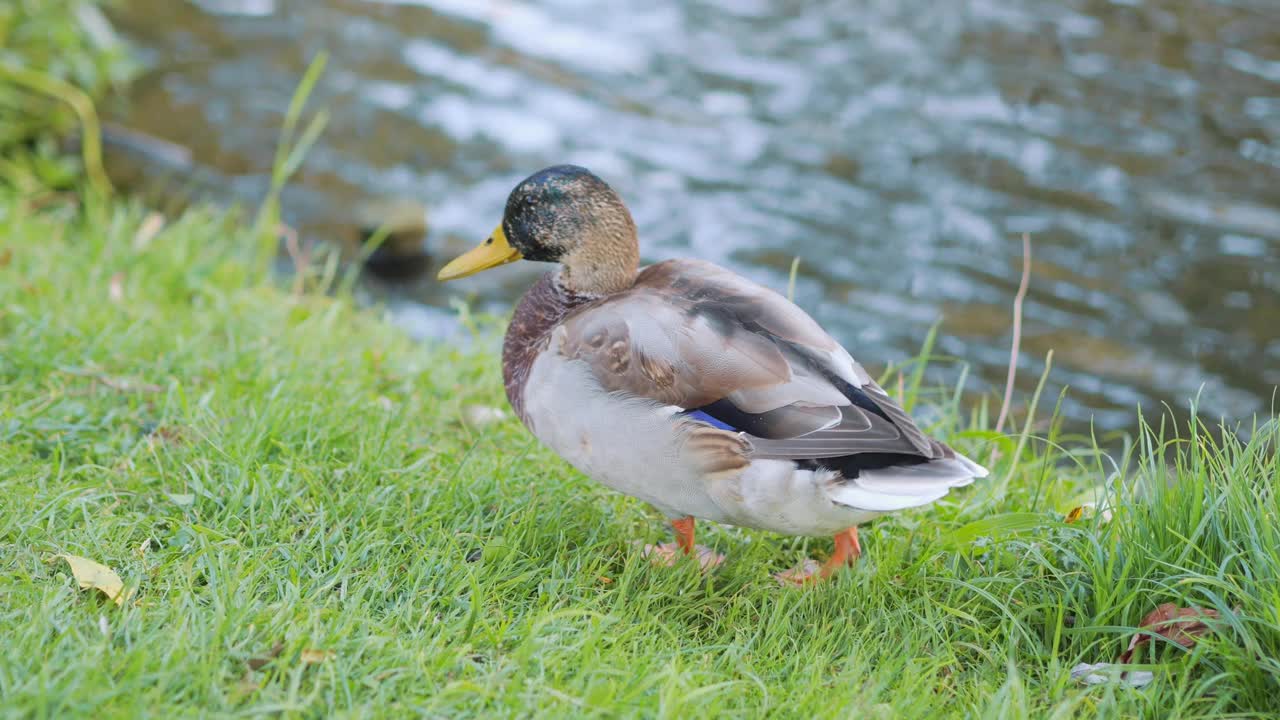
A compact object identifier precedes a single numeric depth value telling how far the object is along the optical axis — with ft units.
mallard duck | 15.29
